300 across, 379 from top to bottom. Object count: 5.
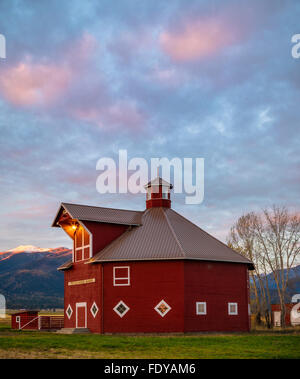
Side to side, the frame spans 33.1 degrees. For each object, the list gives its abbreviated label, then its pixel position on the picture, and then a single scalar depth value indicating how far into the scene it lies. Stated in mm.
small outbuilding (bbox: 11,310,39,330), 45125
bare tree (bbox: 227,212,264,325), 57197
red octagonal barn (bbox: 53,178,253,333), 34156
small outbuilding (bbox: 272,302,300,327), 66500
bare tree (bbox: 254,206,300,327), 55031
